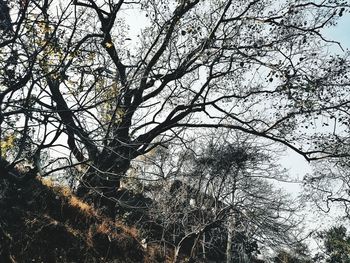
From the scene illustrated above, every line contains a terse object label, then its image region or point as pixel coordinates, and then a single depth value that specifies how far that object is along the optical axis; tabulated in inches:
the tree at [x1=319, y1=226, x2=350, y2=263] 885.9
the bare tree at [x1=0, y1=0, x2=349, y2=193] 366.9
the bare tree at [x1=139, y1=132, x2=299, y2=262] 470.6
